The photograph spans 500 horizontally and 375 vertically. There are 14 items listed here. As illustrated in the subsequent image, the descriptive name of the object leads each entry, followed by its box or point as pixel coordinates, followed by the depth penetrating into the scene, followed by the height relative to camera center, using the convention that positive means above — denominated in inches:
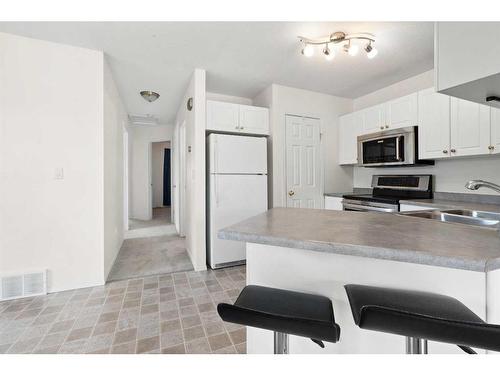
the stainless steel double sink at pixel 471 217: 75.4 -12.0
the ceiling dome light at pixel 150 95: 142.8 +55.7
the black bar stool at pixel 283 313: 28.3 -18.4
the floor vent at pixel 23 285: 83.7 -37.0
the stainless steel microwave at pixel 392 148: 110.1 +17.3
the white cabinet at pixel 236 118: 119.7 +35.3
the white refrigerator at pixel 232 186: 116.0 -1.5
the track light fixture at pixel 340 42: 83.5 +52.4
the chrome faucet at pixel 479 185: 40.4 -0.6
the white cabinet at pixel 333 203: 133.0 -11.8
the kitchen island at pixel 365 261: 29.9 -13.1
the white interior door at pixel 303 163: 135.0 +12.0
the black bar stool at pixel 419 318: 23.4 -16.6
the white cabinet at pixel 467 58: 36.4 +20.6
